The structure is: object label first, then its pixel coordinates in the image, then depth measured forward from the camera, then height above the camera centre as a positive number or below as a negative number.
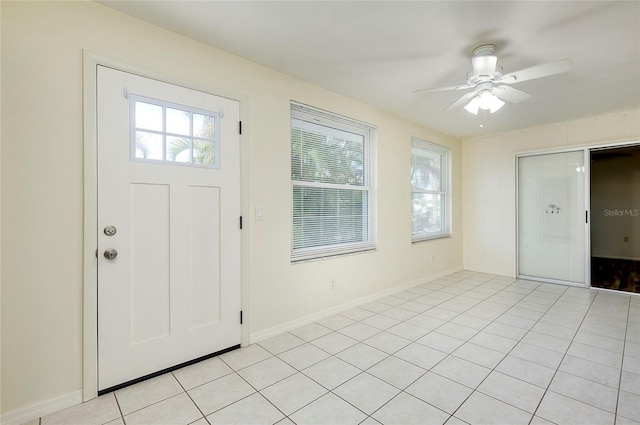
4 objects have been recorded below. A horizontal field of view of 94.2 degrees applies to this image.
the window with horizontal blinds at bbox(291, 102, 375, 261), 3.19 +0.33
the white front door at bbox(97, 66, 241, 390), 1.98 -0.09
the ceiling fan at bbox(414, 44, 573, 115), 2.17 +1.07
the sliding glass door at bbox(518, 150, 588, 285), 4.53 -0.07
